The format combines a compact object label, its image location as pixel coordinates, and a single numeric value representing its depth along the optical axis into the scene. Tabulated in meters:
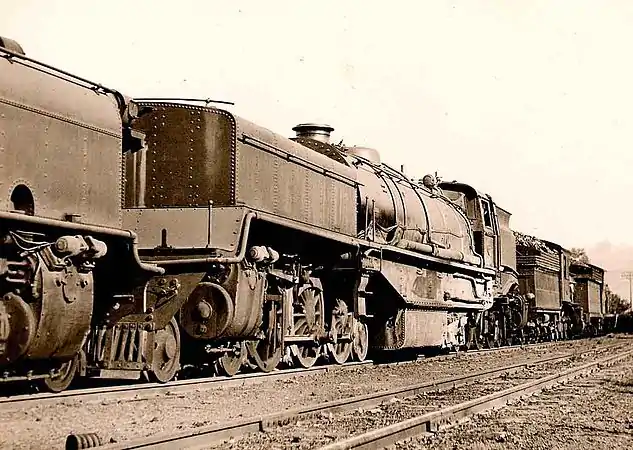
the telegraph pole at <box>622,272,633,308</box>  101.75
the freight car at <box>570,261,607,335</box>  43.84
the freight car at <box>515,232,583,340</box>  32.03
